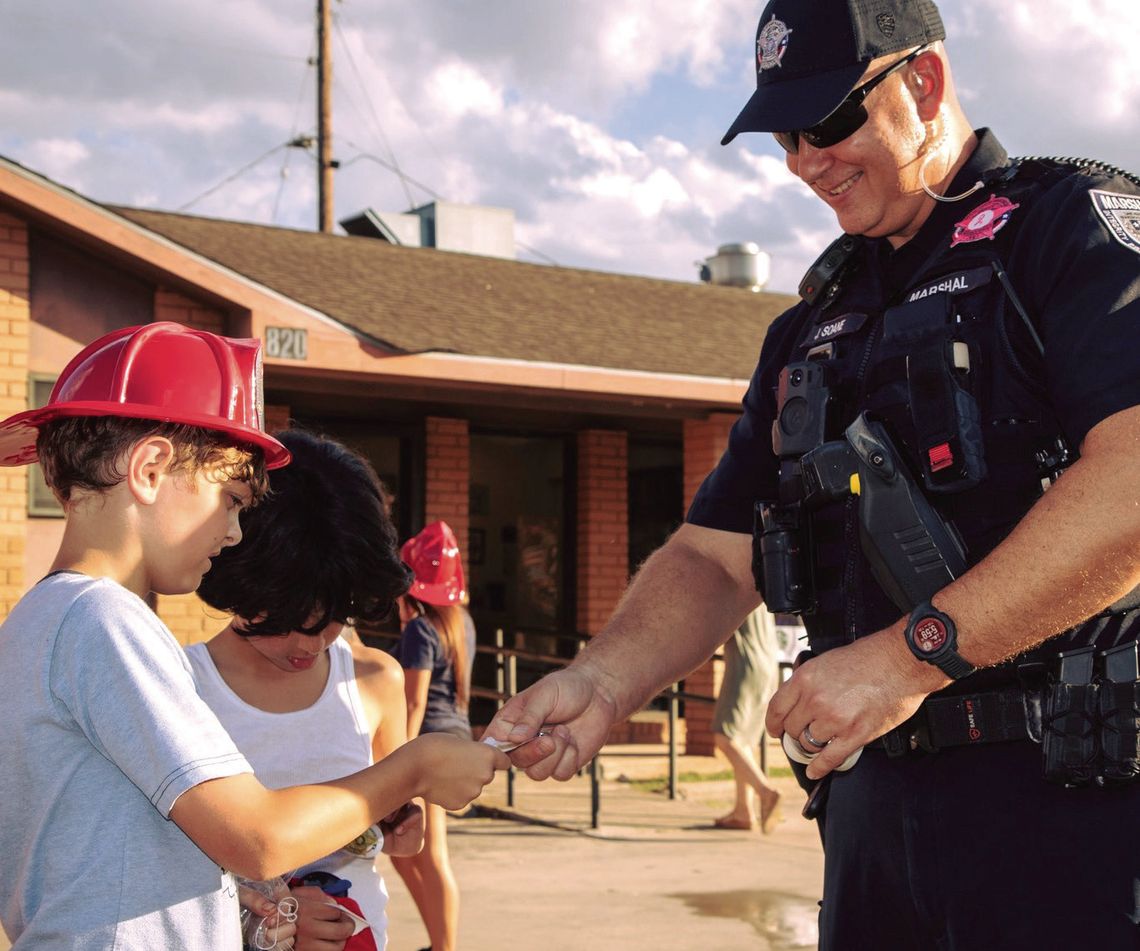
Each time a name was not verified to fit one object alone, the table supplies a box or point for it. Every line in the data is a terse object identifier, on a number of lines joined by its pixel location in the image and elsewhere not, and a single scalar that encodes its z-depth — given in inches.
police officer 90.4
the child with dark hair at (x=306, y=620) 121.5
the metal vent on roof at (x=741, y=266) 740.6
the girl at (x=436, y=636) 283.3
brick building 390.0
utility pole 1004.6
